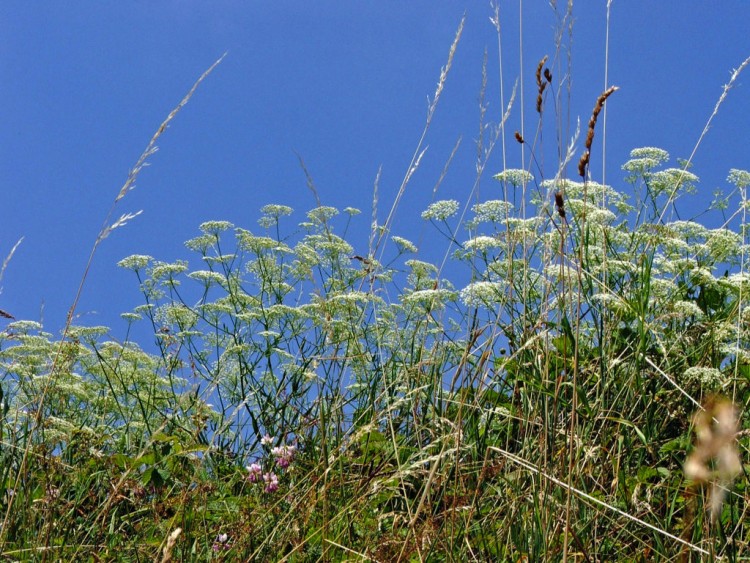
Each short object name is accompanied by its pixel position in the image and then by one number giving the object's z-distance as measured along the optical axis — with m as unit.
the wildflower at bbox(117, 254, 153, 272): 5.08
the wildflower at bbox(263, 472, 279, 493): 2.91
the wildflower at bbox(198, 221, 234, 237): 5.21
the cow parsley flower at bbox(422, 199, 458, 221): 4.13
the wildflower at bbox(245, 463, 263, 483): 2.99
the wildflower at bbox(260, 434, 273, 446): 3.59
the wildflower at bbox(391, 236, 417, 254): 4.88
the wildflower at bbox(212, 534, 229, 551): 2.66
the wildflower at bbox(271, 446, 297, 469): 3.17
